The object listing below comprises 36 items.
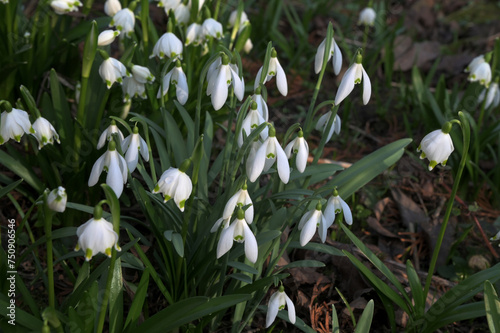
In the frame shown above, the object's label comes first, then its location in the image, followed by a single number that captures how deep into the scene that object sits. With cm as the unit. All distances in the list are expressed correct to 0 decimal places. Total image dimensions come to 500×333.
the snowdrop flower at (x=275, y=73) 54
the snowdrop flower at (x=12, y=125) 53
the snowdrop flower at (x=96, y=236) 45
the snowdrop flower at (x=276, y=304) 51
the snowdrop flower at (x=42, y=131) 54
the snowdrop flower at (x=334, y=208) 52
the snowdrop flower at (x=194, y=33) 66
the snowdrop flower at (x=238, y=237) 48
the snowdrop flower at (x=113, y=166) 49
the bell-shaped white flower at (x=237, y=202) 49
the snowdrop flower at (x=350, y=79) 53
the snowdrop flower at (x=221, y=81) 52
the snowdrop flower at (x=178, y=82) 56
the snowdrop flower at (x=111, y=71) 57
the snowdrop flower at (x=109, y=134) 53
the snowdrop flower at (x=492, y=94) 72
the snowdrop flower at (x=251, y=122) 52
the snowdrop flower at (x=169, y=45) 61
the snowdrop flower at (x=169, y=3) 68
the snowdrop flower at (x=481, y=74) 70
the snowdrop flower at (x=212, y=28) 65
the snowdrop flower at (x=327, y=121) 57
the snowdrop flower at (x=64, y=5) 64
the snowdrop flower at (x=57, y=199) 45
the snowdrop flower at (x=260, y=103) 53
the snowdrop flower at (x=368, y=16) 92
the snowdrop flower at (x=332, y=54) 55
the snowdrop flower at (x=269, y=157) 49
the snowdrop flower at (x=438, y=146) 50
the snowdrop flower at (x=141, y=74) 59
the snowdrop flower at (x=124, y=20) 64
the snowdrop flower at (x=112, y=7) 68
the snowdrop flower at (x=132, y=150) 52
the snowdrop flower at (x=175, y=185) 48
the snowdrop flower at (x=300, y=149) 52
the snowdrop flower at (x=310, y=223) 50
